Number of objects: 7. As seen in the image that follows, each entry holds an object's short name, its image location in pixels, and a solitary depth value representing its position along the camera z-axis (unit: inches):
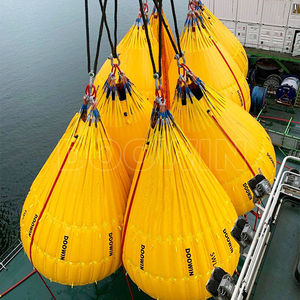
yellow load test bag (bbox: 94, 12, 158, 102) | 310.0
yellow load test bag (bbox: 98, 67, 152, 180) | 251.0
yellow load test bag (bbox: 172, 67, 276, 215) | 238.1
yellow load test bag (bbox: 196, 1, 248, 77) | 344.5
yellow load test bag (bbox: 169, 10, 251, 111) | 303.0
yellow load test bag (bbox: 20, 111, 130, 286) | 223.6
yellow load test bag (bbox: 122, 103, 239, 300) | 205.8
